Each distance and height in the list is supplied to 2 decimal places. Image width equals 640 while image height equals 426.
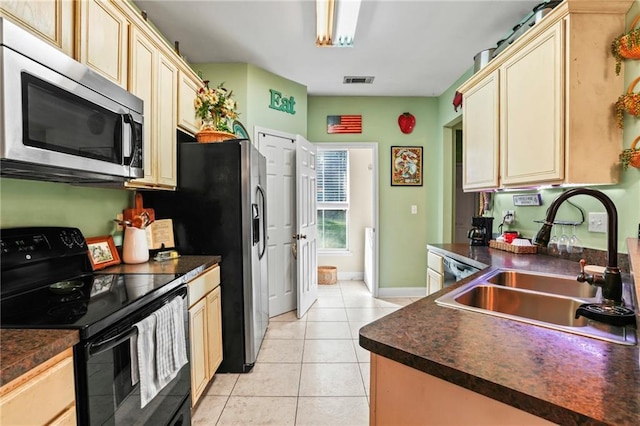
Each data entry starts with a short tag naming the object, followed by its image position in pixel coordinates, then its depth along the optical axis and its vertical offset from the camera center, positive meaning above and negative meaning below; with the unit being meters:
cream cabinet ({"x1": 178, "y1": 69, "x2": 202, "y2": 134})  2.26 +0.84
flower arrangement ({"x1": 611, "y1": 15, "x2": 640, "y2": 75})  1.49 +0.84
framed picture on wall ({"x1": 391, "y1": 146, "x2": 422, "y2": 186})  4.17 +0.60
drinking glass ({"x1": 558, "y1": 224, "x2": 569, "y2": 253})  1.94 -0.21
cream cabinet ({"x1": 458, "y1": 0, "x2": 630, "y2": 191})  1.58 +0.63
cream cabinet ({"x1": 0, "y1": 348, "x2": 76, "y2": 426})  0.73 -0.50
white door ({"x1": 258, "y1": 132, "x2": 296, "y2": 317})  3.30 -0.10
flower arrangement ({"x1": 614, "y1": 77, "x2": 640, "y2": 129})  1.50 +0.54
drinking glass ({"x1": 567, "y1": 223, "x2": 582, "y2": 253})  1.88 -0.21
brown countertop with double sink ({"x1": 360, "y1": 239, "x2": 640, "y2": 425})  0.54 -0.34
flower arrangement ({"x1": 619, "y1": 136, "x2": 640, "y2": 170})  1.50 +0.27
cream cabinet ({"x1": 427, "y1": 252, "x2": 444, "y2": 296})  2.49 -0.56
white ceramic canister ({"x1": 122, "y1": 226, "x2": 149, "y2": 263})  1.92 -0.25
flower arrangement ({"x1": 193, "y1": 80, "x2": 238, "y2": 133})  2.50 +0.84
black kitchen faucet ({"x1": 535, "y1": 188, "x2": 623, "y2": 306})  0.99 -0.12
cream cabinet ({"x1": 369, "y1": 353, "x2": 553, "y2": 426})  0.62 -0.45
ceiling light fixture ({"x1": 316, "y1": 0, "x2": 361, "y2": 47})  2.09 +1.44
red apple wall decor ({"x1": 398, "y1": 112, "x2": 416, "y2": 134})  4.13 +1.20
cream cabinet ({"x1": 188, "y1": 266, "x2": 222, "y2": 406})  1.75 -0.77
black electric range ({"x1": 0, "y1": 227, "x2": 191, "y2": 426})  0.97 -0.37
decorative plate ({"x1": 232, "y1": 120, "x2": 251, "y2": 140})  3.09 +0.81
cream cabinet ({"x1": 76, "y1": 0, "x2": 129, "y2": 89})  1.37 +0.84
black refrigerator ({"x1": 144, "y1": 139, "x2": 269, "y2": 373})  2.22 -0.07
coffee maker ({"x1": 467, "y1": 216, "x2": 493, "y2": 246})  2.66 -0.19
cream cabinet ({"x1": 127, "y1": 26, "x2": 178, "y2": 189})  1.76 +0.68
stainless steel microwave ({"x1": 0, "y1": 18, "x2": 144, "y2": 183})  0.94 +0.34
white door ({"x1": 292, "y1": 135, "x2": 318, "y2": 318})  3.33 -0.19
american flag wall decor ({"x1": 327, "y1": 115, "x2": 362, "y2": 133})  4.15 +1.18
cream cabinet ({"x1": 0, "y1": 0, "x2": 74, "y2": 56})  1.05 +0.72
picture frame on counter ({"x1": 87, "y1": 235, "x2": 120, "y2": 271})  1.72 -0.27
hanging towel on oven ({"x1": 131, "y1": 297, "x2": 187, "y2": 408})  1.18 -0.61
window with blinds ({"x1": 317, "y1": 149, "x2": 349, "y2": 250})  5.18 +0.17
